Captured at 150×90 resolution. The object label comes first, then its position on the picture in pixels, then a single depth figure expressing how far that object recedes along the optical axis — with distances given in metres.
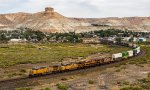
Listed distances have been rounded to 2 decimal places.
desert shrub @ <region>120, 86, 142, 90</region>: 44.95
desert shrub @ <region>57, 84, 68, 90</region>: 45.19
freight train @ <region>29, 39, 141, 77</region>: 55.62
